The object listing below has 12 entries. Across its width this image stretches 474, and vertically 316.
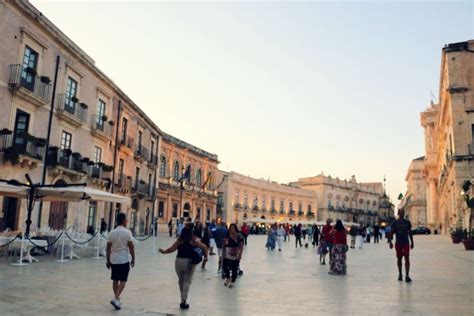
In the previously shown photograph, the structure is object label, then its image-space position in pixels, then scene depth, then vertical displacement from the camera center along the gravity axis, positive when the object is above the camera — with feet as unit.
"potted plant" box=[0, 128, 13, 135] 56.59 +10.61
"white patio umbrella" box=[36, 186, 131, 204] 45.42 +2.16
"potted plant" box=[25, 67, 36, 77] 61.98 +20.73
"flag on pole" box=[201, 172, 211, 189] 157.89 +15.34
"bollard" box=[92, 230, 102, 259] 49.82 -4.01
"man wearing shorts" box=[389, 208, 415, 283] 32.10 -0.74
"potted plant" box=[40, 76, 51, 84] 65.21 +20.53
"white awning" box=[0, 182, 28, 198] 41.57 +2.10
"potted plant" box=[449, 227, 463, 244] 80.78 -1.12
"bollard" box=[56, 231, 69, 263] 44.07 -3.77
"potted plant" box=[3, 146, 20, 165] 57.16 +7.59
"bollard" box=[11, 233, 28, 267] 38.36 -4.77
